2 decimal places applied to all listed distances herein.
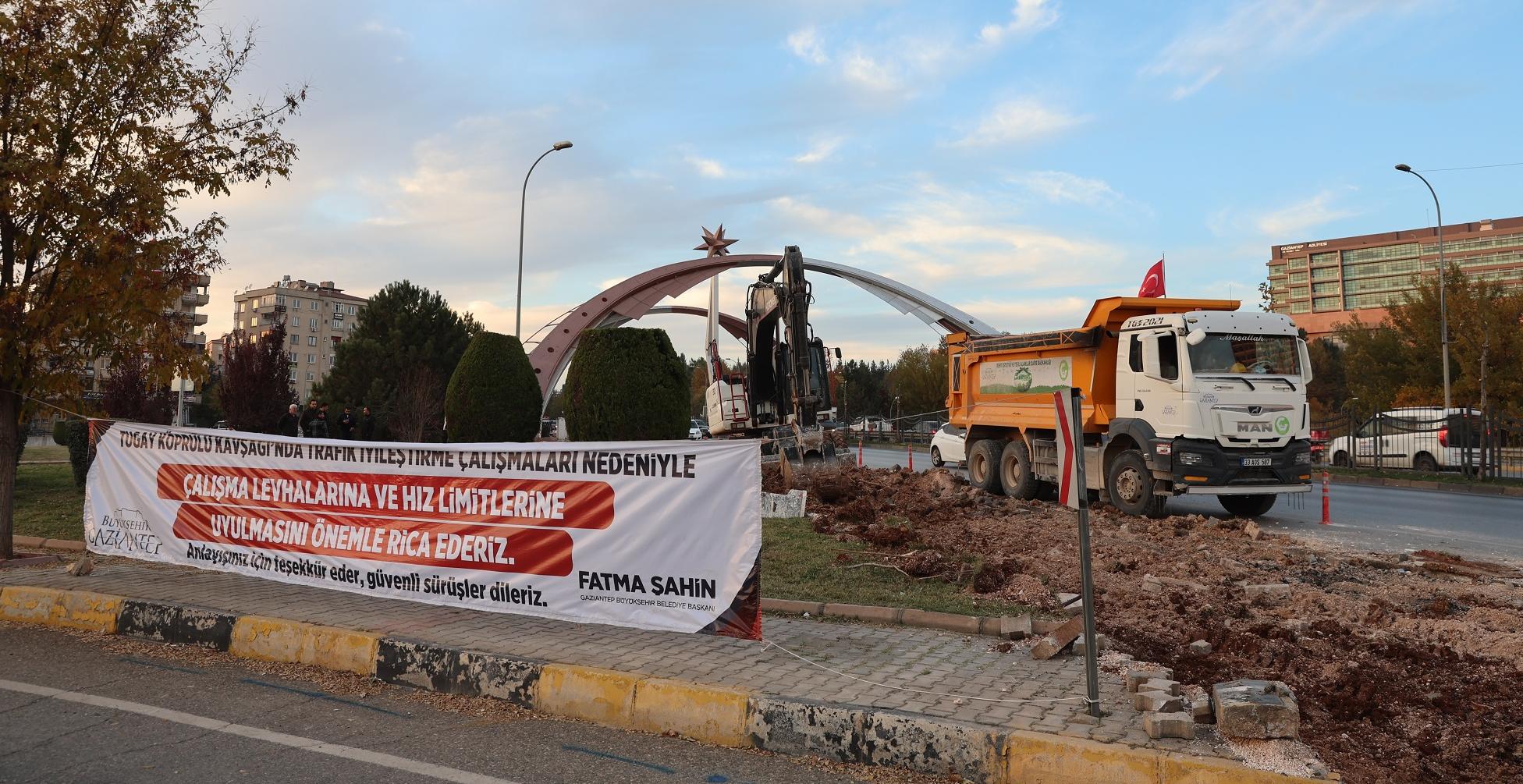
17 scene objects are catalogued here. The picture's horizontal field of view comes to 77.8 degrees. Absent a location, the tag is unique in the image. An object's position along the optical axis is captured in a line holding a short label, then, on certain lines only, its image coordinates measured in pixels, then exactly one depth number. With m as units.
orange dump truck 13.20
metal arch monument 38.72
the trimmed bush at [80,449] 15.51
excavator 20.36
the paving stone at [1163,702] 4.33
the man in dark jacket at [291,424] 21.69
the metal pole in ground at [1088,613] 4.53
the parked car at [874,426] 60.47
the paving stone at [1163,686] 4.62
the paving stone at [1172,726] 4.21
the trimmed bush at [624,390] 16.09
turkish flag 16.84
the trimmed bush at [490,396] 19.88
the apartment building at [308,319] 124.50
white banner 5.80
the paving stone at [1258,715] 4.13
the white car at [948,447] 26.11
